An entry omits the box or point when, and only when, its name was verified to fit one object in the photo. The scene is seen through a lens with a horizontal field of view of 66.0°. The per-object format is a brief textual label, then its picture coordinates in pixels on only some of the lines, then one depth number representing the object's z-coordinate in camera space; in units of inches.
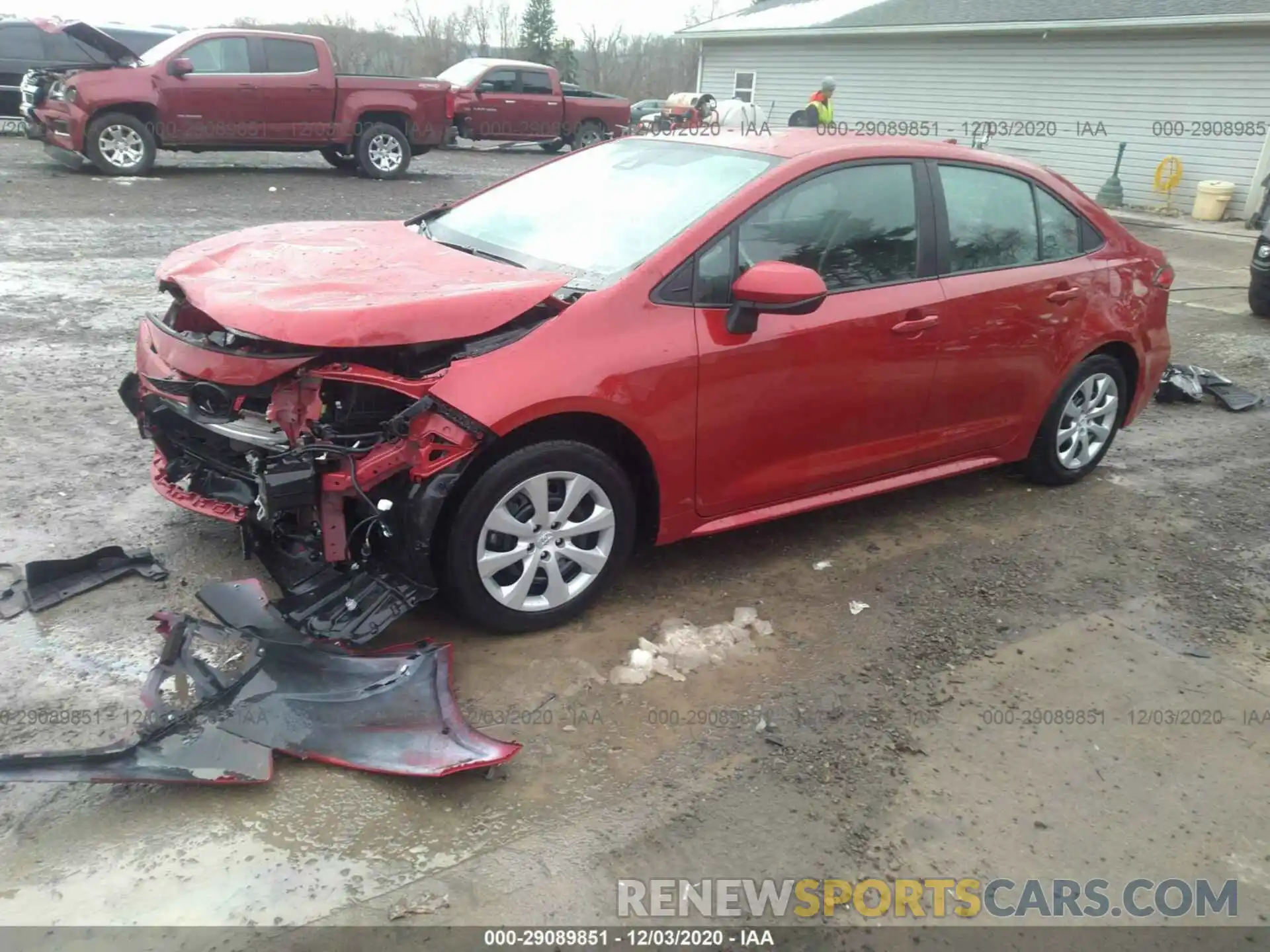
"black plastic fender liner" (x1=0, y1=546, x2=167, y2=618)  133.1
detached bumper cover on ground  100.1
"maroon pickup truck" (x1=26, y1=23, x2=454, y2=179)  472.4
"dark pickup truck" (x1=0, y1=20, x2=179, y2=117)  613.0
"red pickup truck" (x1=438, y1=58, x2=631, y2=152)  776.3
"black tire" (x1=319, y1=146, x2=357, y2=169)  586.2
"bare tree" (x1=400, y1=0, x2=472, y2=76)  1920.5
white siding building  625.9
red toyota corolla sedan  121.1
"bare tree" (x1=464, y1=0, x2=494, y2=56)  2181.3
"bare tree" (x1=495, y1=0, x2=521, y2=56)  2206.0
